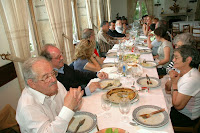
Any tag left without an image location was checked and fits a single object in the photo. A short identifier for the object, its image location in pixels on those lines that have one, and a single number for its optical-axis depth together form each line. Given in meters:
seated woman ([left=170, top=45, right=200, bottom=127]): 1.57
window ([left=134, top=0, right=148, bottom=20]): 11.66
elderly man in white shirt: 1.11
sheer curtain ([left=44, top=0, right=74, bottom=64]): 3.07
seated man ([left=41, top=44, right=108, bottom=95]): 1.91
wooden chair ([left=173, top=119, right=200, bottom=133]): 1.69
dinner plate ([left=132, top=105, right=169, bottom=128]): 1.19
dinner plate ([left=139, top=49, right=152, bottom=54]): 3.46
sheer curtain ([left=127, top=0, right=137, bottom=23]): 11.34
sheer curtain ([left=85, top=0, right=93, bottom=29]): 5.64
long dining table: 1.18
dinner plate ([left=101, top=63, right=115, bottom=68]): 2.74
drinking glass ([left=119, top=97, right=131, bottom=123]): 1.29
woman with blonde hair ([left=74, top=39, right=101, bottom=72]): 2.62
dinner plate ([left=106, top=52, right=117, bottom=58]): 3.35
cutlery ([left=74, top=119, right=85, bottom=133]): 1.22
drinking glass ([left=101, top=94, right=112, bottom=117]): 1.39
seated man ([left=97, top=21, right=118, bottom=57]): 4.70
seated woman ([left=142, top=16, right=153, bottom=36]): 5.46
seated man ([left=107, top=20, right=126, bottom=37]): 5.50
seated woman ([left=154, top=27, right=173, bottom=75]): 3.08
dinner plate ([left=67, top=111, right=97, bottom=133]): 1.20
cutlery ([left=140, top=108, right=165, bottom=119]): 1.28
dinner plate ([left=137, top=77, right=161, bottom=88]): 1.82
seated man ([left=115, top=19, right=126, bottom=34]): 6.47
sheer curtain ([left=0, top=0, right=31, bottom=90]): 1.99
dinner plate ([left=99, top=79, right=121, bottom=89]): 1.91
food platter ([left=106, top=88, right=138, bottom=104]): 1.56
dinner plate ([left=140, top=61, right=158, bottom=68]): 2.49
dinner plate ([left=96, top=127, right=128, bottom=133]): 1.12
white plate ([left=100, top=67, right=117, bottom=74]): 2.43
